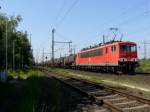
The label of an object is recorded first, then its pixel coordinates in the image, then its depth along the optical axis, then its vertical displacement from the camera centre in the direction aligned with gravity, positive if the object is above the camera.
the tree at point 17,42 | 60.08 +5.16
